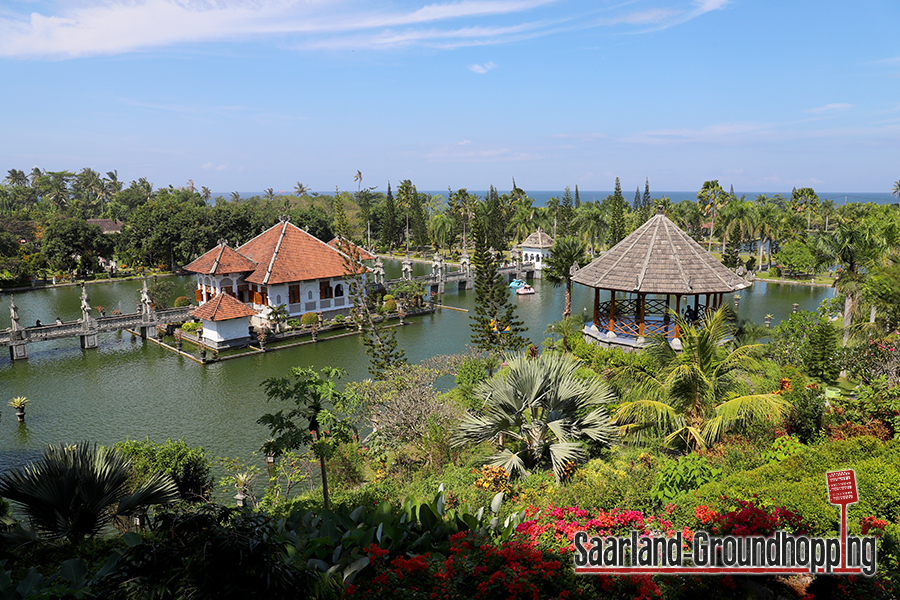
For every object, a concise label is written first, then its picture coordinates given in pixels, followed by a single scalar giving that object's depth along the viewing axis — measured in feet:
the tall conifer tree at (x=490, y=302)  73.46
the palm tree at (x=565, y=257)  90.22
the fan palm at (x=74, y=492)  23.66
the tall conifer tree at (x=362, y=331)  67.97
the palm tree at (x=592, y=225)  195.31
